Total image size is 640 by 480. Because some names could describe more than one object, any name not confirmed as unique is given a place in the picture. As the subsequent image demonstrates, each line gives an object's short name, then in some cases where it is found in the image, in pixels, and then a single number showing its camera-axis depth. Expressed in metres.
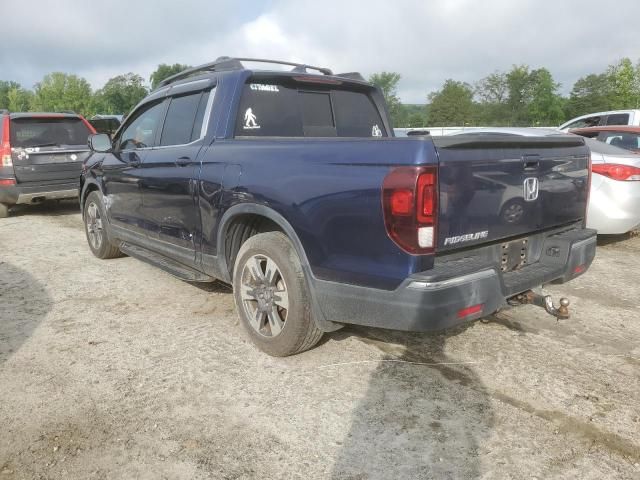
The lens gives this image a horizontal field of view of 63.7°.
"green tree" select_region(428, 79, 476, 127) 85.38
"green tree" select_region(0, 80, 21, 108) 113.86
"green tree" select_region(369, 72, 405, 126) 96.12
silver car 5.93
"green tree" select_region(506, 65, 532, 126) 77.11
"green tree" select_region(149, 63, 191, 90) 95.85
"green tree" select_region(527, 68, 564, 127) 69.69
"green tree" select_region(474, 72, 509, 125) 77.56
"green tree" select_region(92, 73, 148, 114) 97.56
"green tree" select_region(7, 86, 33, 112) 97.94
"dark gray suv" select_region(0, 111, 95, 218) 8.24
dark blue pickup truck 2.51
